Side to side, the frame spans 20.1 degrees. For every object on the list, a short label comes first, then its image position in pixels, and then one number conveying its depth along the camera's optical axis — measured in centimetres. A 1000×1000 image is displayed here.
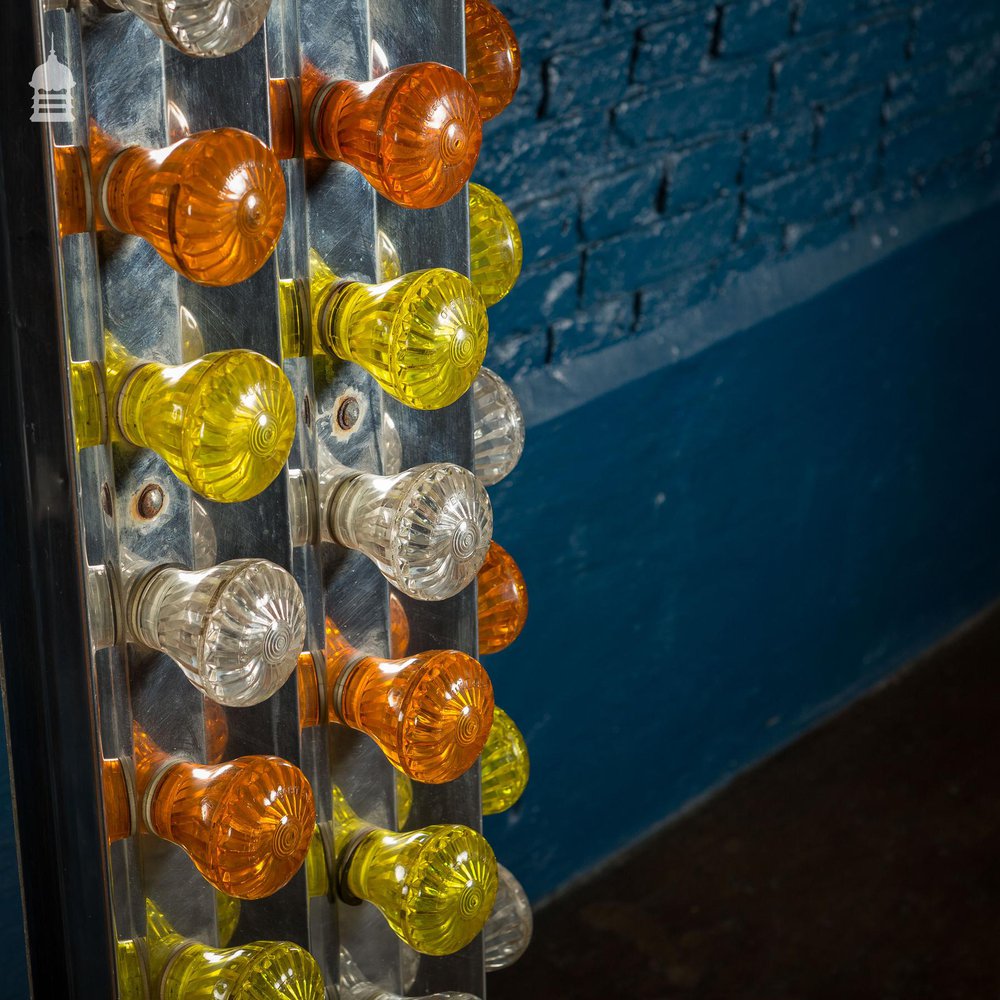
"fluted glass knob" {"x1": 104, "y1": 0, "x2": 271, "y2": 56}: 102
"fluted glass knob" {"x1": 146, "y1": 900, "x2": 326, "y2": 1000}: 115
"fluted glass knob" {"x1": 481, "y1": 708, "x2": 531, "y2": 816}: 132
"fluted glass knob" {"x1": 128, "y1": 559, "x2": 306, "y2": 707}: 109
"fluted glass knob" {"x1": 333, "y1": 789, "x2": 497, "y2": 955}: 121
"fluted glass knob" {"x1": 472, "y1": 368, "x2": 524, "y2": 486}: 126
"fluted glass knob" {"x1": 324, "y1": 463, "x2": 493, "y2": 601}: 115
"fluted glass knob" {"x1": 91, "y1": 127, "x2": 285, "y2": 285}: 104
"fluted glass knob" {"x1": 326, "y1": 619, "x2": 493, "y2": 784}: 118
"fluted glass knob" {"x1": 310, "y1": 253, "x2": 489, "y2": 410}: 113
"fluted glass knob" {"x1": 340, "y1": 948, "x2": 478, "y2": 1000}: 127
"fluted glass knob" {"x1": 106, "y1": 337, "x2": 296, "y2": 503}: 106
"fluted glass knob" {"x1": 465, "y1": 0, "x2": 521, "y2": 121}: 122
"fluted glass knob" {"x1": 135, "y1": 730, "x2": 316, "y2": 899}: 111
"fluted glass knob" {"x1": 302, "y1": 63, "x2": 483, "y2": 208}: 110
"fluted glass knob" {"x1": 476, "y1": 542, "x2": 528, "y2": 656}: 129
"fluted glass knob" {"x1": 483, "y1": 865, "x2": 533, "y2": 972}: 134
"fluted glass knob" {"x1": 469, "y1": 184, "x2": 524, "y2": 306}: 124
